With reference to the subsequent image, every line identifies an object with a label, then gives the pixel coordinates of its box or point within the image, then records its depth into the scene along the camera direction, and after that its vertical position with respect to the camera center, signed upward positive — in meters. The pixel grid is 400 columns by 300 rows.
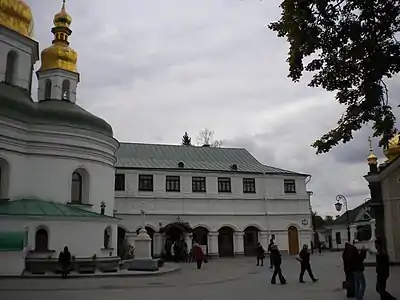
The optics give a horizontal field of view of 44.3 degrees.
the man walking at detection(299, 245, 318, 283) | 17.46 -0.48
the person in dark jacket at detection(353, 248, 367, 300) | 12.64 -0.90
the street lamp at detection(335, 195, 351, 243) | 33.81 +2.62
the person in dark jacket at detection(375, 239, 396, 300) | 11.70 -0.54
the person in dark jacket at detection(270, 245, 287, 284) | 17.91 -0.66
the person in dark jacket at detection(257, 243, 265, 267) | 30.76 -0.52
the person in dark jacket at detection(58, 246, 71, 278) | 21.31 -0.60
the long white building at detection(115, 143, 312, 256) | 40.88 +4.03
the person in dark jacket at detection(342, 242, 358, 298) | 13.05 -0.53
